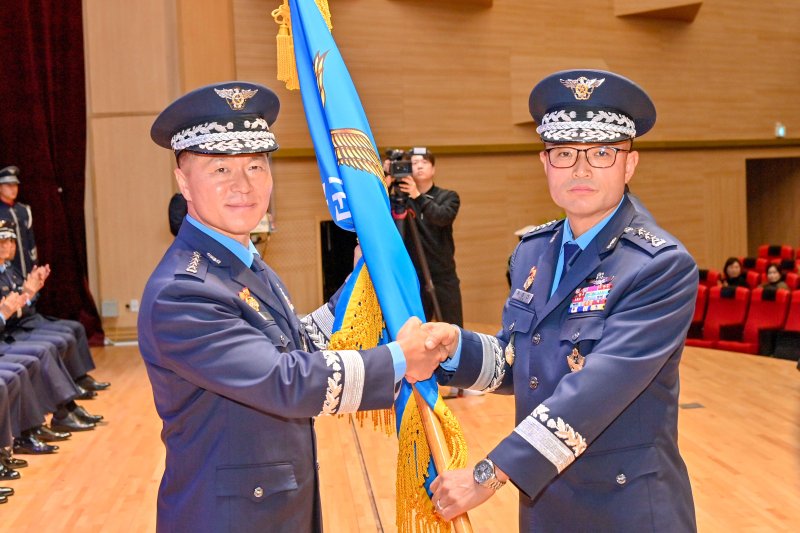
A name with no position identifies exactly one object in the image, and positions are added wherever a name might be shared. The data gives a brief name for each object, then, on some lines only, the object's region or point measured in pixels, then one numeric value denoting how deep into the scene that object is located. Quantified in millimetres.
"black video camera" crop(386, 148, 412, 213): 5008
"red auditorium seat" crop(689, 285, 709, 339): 8516
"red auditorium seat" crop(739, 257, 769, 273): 9750
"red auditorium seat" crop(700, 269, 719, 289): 9013
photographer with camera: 5703
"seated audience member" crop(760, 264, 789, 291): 8470
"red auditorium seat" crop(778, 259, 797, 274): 9586
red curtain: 8625
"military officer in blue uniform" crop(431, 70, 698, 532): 1906
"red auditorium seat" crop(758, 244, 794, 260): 10805
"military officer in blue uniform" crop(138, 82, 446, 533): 1812
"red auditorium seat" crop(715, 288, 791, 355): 7664
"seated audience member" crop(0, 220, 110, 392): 5910
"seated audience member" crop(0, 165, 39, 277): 7500
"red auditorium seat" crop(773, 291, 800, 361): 7383
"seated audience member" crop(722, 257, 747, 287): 9008
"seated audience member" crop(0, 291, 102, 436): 5426
